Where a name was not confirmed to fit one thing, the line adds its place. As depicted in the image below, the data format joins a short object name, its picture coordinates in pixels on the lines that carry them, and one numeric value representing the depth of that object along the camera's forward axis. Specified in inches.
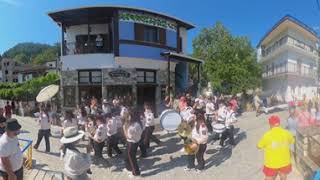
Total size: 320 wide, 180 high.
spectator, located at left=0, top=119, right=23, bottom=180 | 131.2
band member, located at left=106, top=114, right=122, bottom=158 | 248.0
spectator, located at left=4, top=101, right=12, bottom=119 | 381.6
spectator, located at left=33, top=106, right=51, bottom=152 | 273.2
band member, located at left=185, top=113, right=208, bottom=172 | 221.3
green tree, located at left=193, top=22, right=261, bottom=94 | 789.5
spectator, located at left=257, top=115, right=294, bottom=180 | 145.7
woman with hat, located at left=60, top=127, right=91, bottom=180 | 132.2
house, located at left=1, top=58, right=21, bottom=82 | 2089.6
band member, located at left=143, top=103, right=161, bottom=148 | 270.6
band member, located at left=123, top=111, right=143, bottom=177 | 212.5
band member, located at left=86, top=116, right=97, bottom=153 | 240.7
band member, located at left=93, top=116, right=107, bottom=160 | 235.9
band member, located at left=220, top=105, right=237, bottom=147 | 281.0
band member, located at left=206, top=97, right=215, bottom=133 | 339.6
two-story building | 515.5
